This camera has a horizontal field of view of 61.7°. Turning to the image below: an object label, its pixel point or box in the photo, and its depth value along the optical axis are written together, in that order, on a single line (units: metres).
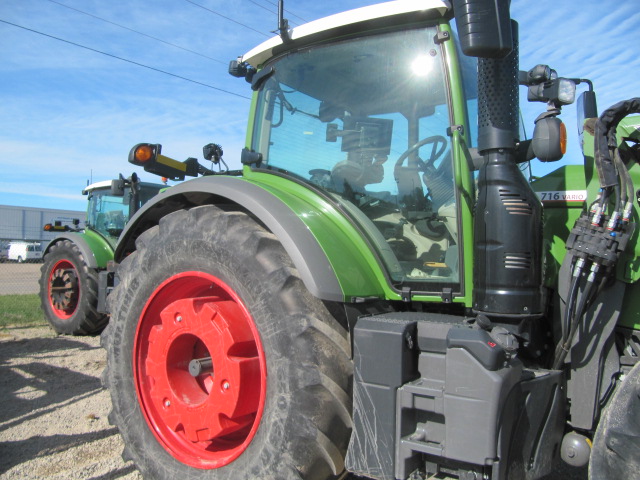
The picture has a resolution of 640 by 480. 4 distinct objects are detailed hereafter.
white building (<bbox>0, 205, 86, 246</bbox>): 32.53
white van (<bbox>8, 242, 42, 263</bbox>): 31.19
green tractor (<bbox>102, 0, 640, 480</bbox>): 2.02
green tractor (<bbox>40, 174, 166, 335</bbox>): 8.03
